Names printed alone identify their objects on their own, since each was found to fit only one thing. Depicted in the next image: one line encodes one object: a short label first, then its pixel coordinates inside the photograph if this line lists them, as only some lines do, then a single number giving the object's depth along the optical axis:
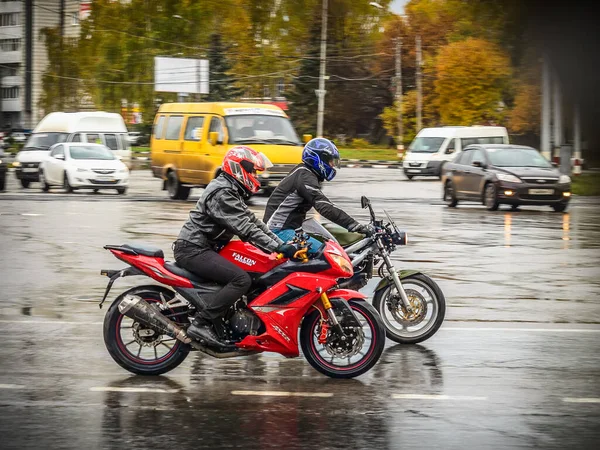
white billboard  73.00
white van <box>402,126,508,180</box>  43.31
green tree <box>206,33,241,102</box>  82.12
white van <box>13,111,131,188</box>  36.75
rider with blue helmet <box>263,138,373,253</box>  8.80
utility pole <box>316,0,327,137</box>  59.97
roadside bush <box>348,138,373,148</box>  85.77
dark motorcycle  8.83
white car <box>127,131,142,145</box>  89.44
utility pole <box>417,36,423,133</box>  68.19
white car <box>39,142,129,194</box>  31.86
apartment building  77.32
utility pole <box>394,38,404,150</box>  71.12
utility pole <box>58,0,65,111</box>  82.56
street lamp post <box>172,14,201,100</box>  70.31
